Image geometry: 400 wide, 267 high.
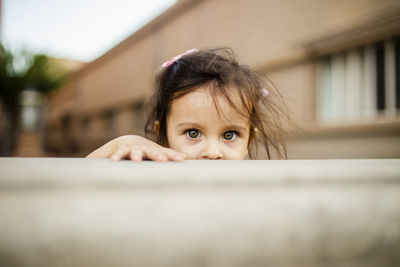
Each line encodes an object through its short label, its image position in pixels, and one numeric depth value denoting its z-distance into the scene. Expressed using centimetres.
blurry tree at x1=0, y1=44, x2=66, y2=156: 669
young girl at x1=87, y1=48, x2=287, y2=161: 47
